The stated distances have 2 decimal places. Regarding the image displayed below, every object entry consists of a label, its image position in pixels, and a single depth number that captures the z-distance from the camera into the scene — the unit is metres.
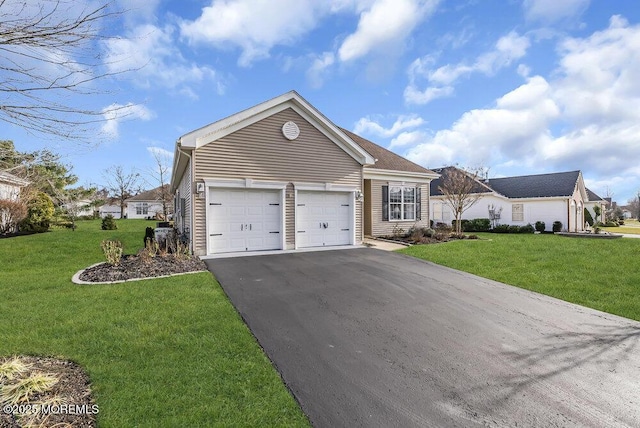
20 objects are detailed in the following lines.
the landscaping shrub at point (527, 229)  21.78
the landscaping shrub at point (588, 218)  29.06
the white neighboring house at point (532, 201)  22.28
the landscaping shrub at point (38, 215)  15.08
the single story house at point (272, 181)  9.59
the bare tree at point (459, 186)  16.34
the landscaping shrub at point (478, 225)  22.75
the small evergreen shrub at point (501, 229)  21.90
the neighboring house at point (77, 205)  18.37
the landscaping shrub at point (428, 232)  14.29
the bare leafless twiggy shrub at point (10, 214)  13.91
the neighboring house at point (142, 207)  45.09
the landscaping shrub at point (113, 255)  7.93
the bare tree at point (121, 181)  35.06
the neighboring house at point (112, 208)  46.15
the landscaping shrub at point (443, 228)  16.86
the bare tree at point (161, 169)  29.66
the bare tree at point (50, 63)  3.13
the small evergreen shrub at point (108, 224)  18.57
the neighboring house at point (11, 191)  15.57
